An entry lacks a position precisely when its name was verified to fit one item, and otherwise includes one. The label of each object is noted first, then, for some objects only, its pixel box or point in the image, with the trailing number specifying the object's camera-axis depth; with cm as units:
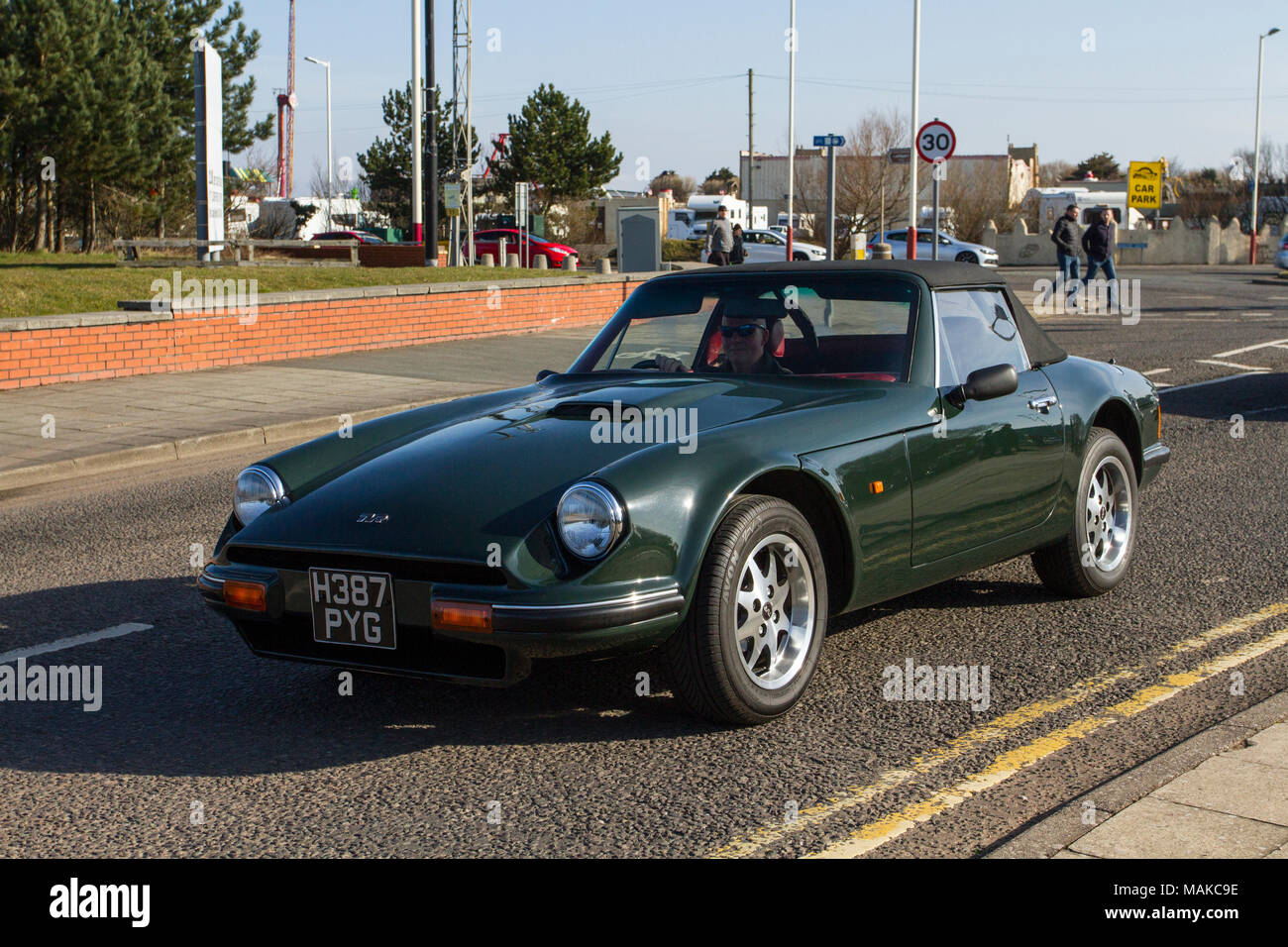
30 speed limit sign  2036
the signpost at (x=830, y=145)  1840
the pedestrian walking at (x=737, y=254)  2669
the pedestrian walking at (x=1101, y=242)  2273
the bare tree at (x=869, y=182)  5812
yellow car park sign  4012
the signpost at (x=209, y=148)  1941
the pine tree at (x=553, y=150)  6006
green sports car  392
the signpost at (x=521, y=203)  3107
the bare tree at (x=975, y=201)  6147
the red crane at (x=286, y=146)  8838
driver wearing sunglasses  528
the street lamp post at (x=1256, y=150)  5859
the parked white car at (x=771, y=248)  4022
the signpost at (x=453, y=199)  2709
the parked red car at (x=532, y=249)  3938
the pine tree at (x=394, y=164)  5906
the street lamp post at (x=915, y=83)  3223
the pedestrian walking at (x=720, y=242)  2512
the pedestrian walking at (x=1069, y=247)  2305
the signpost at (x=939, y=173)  1963
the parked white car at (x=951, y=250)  4222
